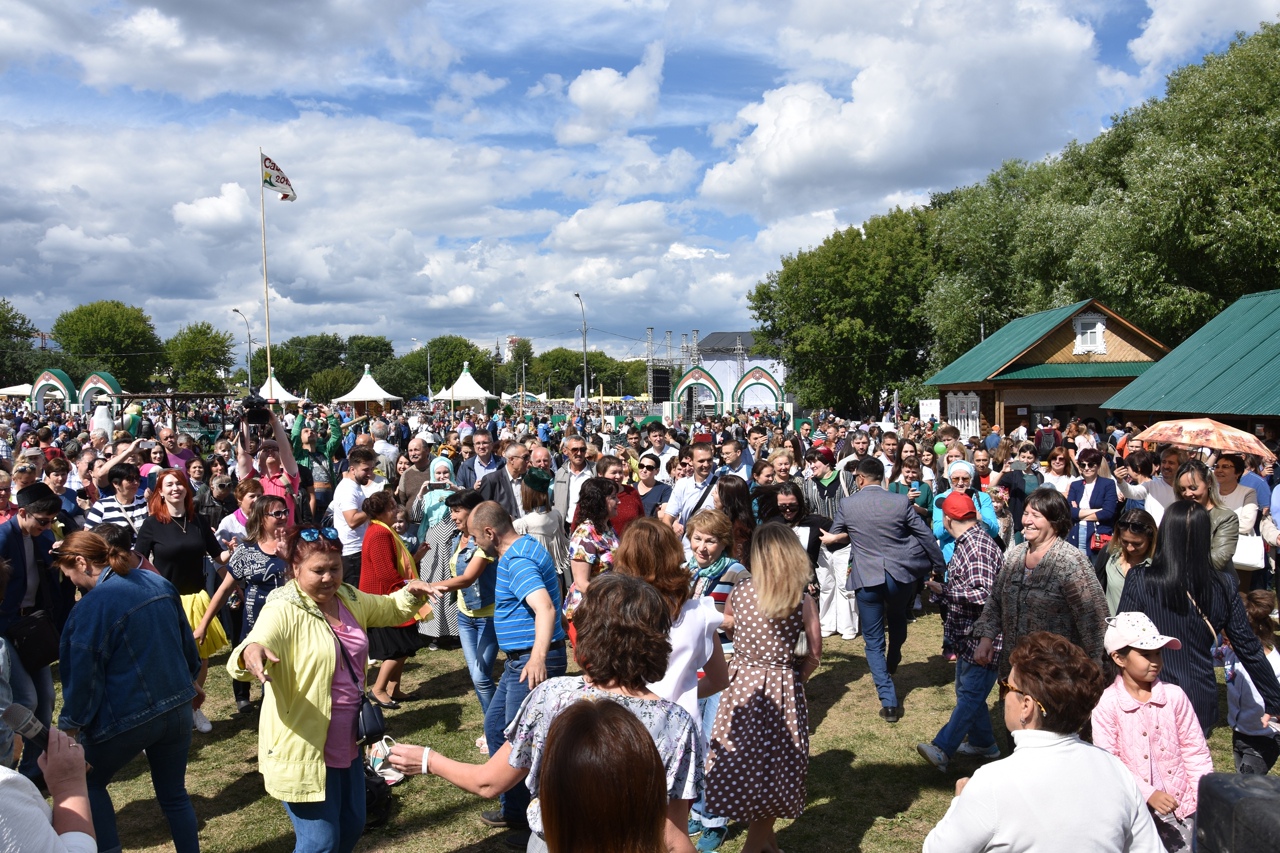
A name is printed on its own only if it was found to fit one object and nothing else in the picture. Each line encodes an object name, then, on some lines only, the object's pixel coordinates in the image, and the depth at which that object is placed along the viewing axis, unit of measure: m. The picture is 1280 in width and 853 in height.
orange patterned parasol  8.05
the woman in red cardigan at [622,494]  7.79
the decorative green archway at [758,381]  29.69
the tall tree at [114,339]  95.94
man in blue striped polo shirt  4.02
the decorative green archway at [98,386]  32.78
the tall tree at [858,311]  47.66
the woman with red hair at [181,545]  5.91
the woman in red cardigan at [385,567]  6.28
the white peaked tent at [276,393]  27.68
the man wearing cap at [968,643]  5.17
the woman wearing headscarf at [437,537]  7.25
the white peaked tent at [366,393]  35.09
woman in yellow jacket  3.25
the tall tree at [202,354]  83.81
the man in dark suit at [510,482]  8.13
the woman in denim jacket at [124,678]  3.58
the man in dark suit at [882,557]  6.18
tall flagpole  21.16
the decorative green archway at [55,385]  36.88
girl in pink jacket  3.17
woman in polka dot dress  3.95
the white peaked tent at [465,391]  37.03
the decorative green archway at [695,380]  32.21
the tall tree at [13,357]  84.00
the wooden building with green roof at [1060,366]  28.94
